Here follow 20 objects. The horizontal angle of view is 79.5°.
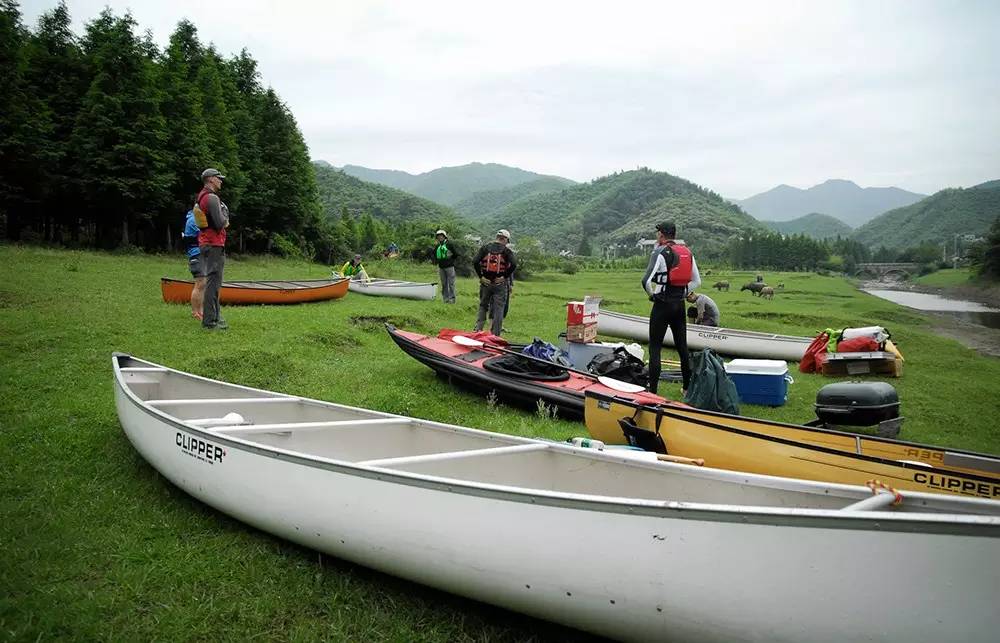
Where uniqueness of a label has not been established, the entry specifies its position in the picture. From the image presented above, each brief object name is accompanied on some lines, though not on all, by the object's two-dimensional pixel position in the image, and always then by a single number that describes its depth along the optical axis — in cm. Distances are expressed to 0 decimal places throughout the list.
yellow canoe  382
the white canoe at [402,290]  1833
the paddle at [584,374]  706
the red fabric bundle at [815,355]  1148
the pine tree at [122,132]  2703
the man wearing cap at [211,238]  909
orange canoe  1235
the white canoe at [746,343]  1261
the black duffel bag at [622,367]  855
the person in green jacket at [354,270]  2031
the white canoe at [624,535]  246
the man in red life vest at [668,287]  827
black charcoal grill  702
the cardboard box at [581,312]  991
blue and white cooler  883
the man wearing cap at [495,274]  1128
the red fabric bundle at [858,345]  1093
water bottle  458
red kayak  734
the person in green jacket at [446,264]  1666
